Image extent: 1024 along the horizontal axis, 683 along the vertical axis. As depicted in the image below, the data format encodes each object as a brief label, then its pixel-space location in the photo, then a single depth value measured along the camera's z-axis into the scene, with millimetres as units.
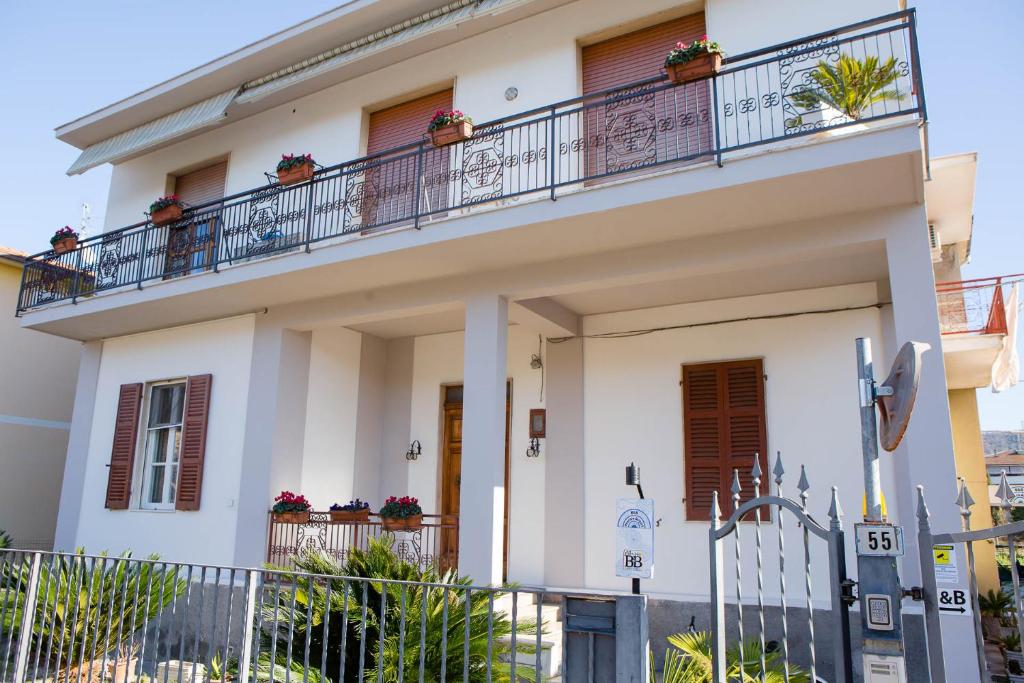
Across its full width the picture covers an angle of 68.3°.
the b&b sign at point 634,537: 5203
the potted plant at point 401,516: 8703
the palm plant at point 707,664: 5031
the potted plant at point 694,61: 6574
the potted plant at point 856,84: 6215
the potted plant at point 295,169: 8883
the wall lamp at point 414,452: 10386
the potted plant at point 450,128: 7699
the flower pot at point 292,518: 9078
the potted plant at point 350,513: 9047
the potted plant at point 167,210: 10156
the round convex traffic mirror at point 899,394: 3231
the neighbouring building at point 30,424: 13328
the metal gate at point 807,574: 3213
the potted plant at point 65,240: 11148
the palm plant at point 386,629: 4508
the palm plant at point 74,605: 5312
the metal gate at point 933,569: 2709
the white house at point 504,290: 6598
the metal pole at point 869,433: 3434
